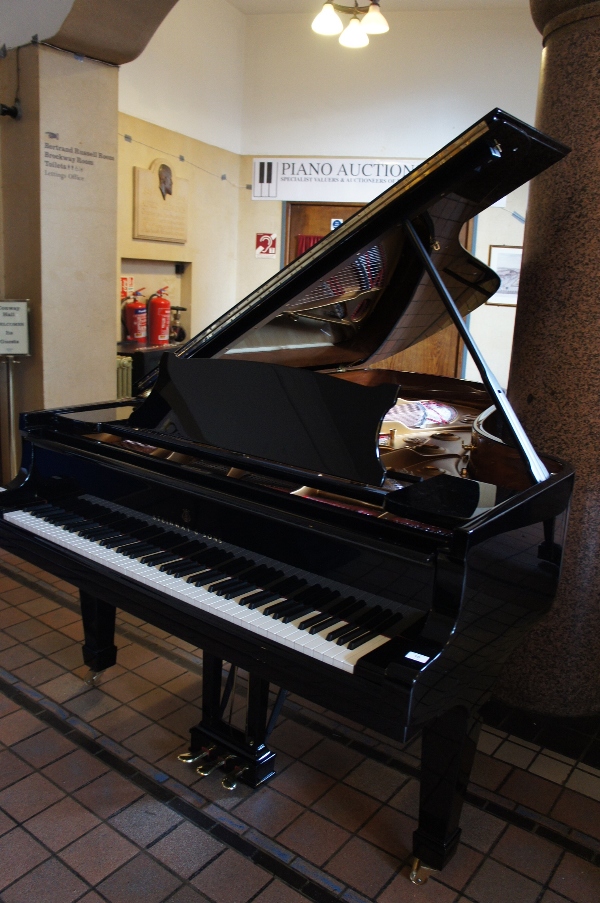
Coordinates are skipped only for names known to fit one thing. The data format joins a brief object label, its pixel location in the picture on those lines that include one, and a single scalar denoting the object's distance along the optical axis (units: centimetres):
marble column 226
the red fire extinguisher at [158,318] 627
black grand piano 150
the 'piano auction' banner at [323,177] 723
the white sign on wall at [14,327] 390
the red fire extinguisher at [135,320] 604
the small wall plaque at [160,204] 599
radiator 550
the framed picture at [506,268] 712
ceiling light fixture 521
